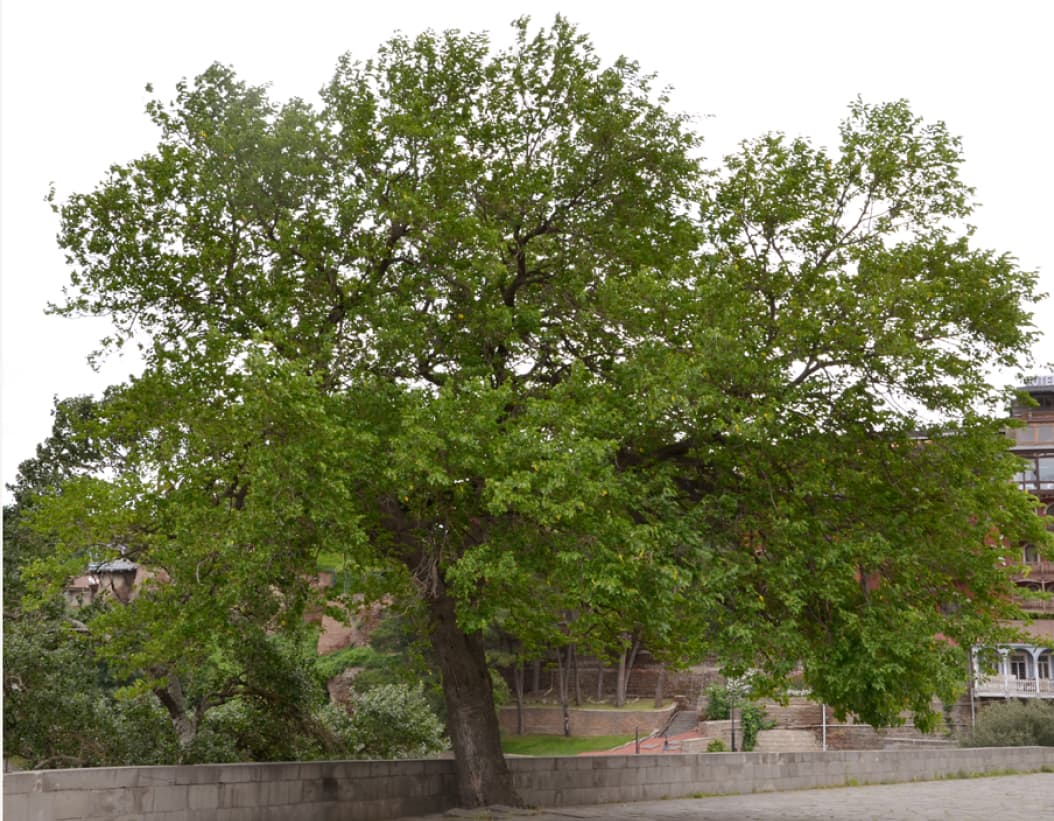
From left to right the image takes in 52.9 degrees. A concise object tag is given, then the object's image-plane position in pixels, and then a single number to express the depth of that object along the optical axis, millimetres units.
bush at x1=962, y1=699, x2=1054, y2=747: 39812
